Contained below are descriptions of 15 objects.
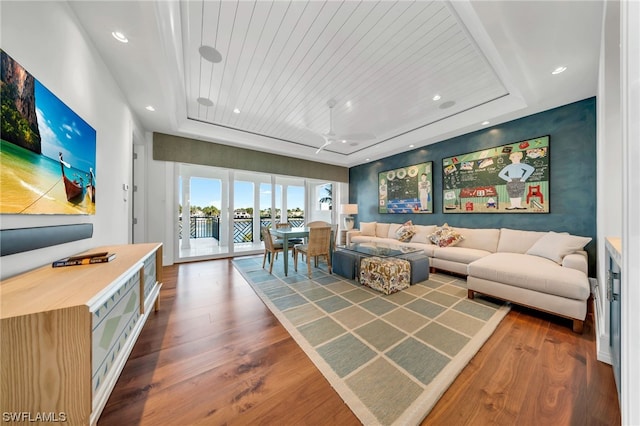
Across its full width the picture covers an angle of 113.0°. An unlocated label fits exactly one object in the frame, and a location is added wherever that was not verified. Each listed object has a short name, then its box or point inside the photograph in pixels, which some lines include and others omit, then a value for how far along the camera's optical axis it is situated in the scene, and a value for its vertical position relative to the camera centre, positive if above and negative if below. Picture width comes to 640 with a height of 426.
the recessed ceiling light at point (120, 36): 1.75 +1.48
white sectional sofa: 1.91 -0.60
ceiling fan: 3.43 +1.27
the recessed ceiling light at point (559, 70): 2.26 +1.56
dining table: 3.43 -0.37
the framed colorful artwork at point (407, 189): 4.68 +0.58
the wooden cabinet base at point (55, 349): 0.72 -0.50
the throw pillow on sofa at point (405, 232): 4.61 -0.42
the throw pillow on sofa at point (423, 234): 4.33 -0.42
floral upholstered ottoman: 2.70 -0.81
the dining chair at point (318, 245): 3.37 -0.52
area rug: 1.25 -1.04
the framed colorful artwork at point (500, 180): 3.23 +0.59
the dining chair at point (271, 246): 3.62 -0.58
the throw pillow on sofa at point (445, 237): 3.82 -0.43
